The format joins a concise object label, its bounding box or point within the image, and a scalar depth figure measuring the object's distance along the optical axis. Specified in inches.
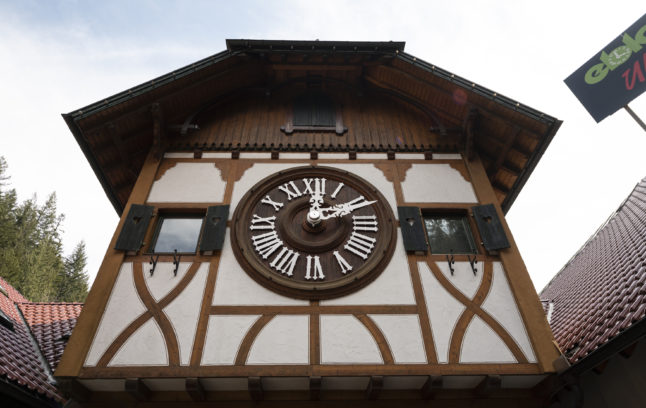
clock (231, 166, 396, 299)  228.8
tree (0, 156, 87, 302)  813.2
